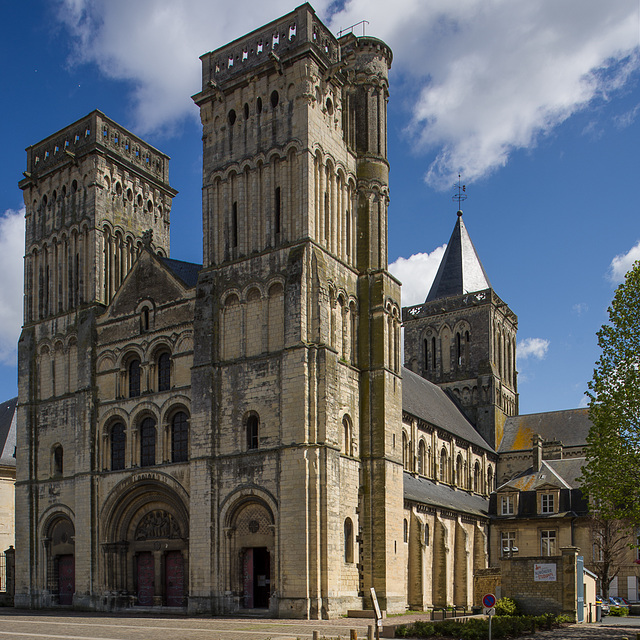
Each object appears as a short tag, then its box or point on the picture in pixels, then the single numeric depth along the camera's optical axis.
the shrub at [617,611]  38.38
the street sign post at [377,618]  20.23
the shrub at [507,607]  28.52
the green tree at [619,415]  24.09
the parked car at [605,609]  37.31
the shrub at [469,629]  22.17
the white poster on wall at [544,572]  29.72
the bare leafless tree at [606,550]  44.25
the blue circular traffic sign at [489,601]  19.89
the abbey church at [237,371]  31.00
